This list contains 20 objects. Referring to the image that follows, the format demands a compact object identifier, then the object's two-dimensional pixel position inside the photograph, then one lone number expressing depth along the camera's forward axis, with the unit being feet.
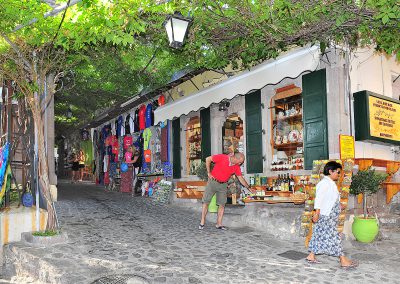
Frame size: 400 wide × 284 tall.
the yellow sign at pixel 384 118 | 27.50
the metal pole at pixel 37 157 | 22.06
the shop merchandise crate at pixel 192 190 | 39.88
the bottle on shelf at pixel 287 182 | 29.43
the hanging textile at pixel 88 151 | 79.94
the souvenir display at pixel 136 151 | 48.01
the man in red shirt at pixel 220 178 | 26.81
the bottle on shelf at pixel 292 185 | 29.12
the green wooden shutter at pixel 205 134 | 39.34
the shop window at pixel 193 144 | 42.96
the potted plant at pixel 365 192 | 23.65
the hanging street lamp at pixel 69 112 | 64.35
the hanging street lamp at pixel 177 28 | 19.76
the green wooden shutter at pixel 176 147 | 44.60
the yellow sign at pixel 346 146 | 25.76
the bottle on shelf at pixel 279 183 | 29.99
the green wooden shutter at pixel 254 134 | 33.04
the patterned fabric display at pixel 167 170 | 46.11
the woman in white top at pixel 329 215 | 18.26
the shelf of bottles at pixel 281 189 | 27.02
